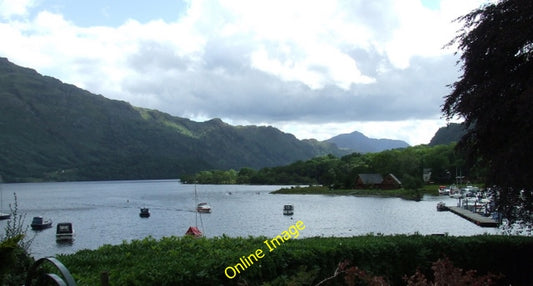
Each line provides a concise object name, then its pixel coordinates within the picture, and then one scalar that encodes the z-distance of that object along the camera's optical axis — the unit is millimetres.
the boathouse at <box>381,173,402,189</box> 142375
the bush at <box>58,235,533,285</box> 7477
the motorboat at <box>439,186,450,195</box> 125800
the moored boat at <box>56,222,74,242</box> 50438
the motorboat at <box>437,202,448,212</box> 75625
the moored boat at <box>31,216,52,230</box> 60406
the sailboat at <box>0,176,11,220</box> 73438
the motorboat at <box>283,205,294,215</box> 74000
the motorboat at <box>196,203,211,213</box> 81125
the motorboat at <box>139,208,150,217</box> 76750
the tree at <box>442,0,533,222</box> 11711
